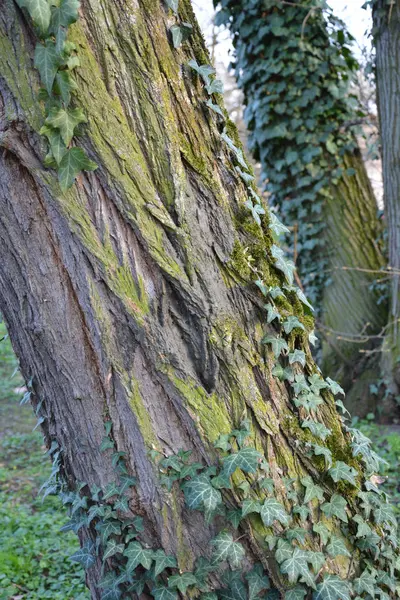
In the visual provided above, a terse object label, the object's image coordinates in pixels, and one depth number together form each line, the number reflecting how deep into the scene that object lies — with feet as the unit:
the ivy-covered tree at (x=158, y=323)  5.92
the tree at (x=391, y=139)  15.23
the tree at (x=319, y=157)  17.66
